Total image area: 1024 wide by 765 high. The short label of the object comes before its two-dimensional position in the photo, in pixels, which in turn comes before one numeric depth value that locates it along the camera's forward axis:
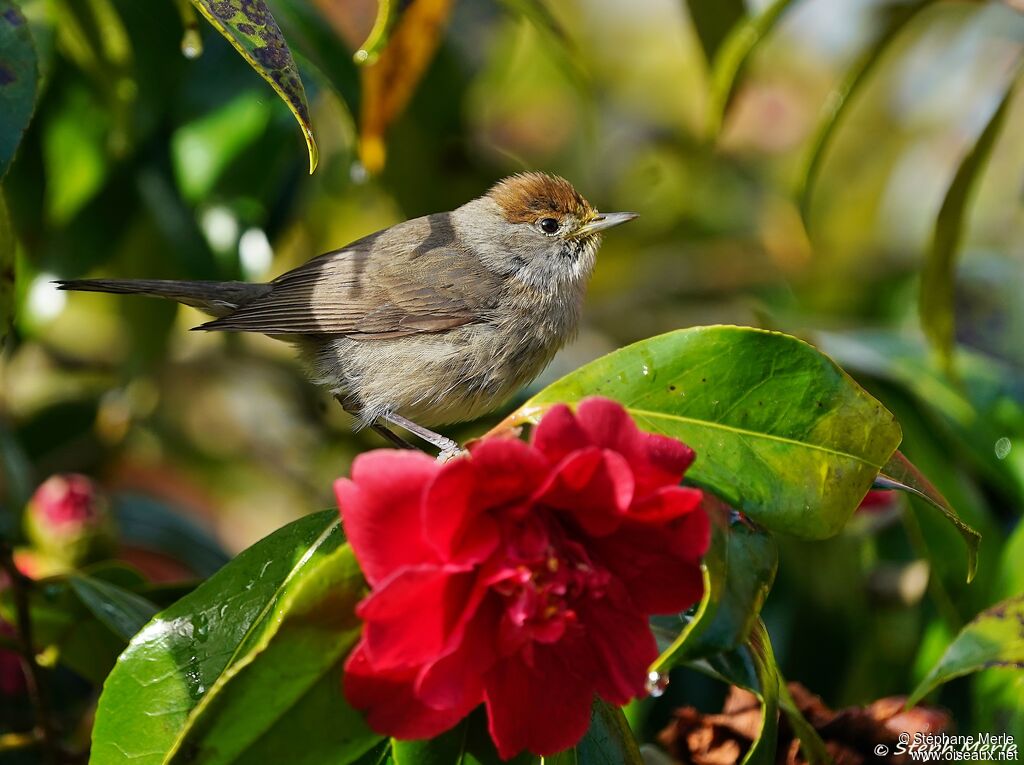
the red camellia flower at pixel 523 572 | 3.13
